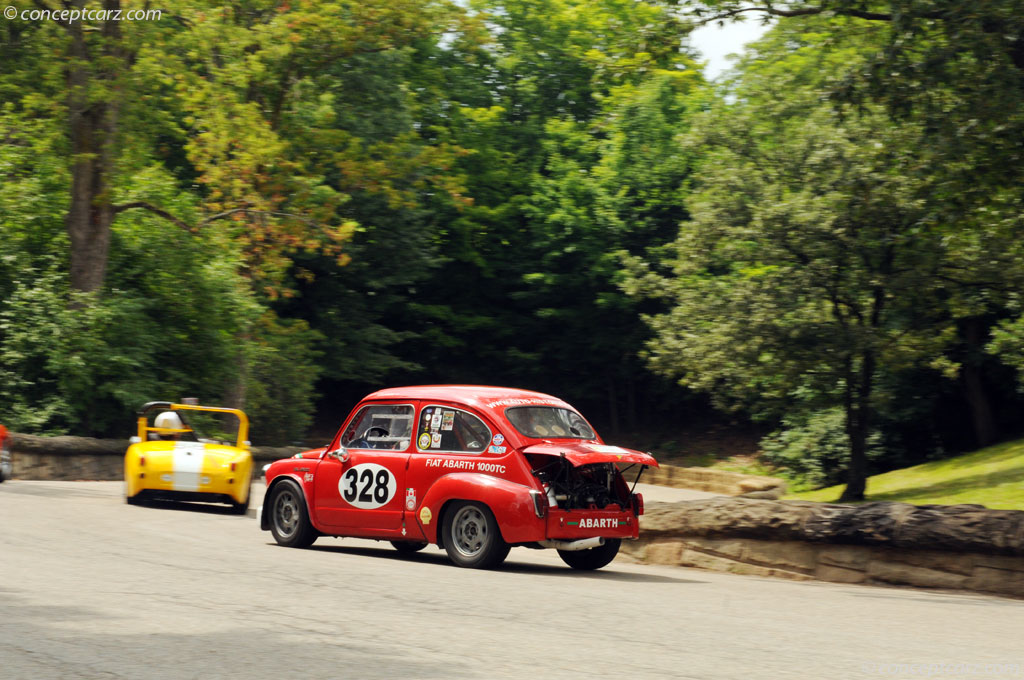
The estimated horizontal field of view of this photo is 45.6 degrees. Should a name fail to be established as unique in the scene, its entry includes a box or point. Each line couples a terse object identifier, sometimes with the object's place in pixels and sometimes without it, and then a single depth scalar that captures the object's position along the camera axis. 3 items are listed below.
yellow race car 18.08
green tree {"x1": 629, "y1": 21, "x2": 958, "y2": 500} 24.28
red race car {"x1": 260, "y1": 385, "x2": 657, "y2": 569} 11.98
